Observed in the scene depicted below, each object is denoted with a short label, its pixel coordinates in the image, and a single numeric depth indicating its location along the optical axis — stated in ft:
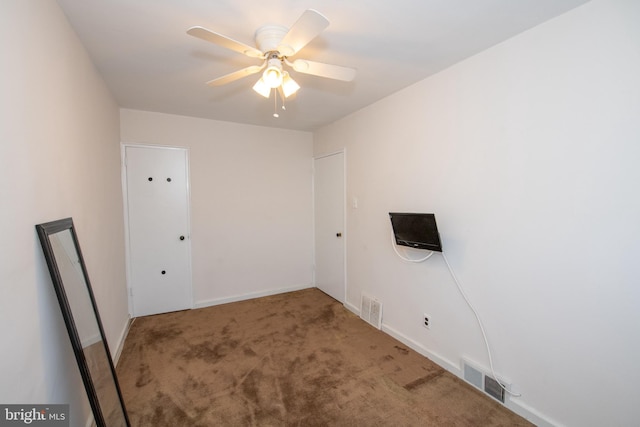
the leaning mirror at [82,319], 4.12
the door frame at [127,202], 10.25
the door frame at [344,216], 11.55
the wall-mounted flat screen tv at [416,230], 7.23
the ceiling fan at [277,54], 4.33
